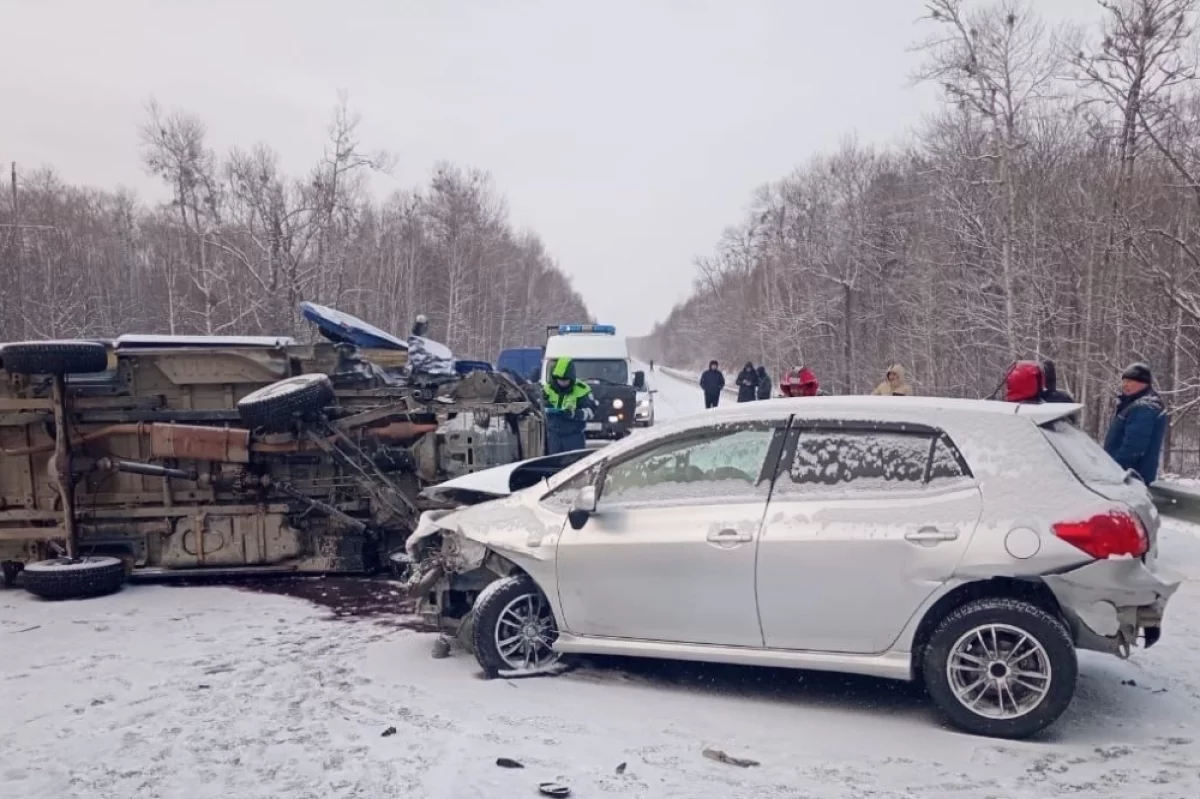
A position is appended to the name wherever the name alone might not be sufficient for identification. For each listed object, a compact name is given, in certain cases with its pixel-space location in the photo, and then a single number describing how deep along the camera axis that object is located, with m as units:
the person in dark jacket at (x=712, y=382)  23.17
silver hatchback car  4.09
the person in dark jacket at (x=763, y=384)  22.50
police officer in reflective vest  9.30
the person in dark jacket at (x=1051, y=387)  7.54
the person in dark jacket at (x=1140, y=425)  7.21
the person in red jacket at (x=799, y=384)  8.59
